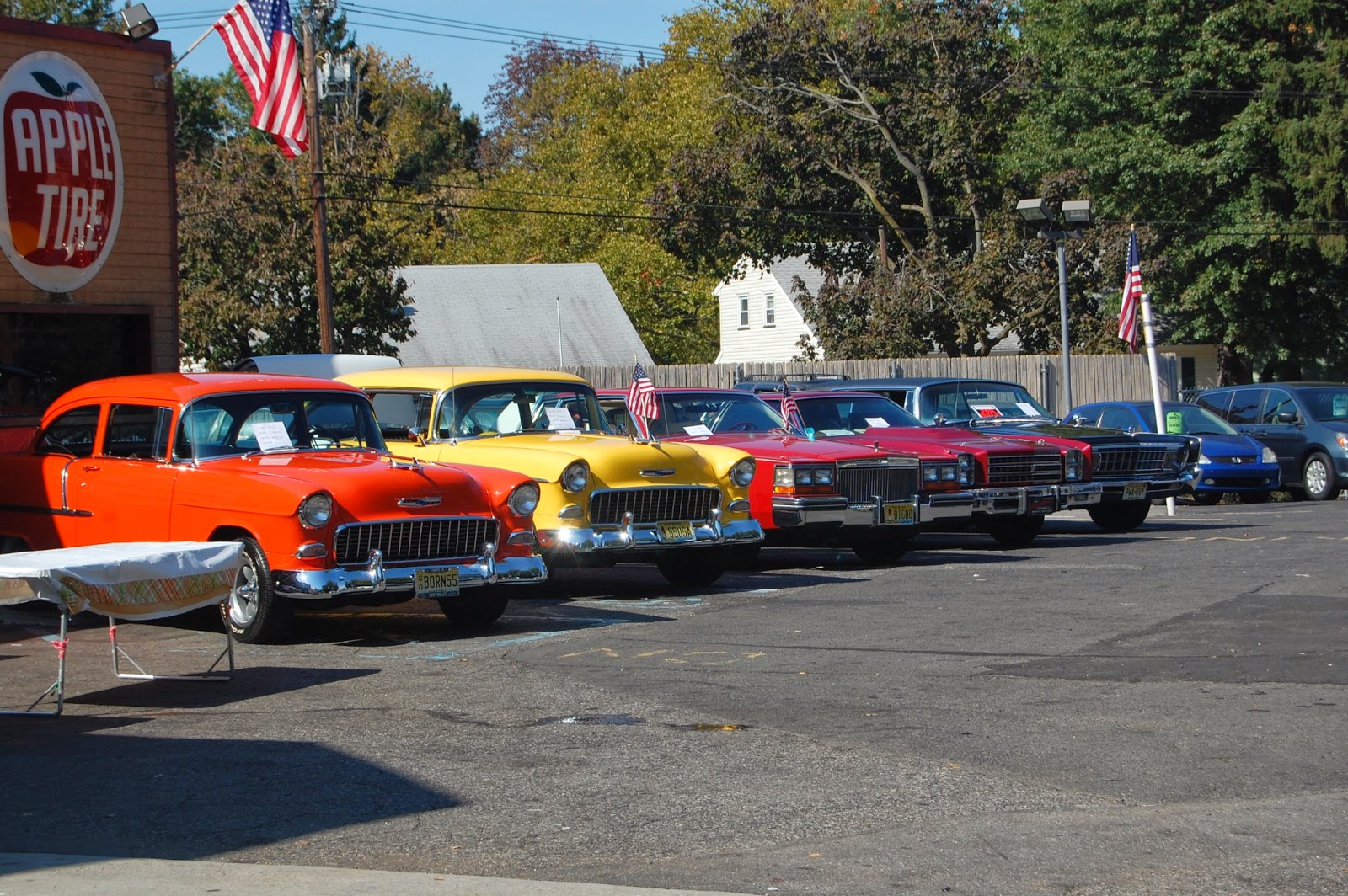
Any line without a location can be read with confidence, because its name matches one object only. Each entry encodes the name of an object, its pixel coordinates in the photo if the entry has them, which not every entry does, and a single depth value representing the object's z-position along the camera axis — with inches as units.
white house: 2221.9
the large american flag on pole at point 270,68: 790.5
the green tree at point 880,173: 1594.5
